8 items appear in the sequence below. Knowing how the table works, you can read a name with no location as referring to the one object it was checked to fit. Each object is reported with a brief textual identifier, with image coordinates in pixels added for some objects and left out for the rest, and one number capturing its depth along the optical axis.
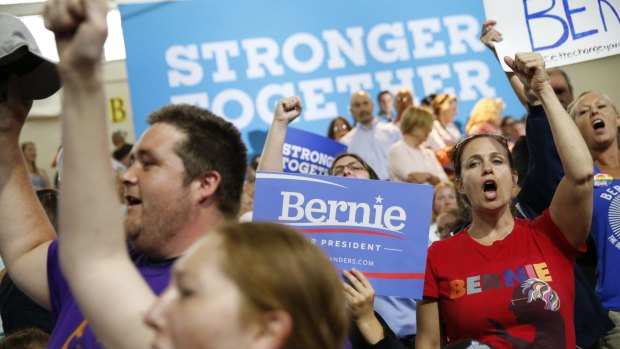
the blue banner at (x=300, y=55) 11.16
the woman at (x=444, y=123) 9.38
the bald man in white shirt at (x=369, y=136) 8.89
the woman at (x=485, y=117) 9.51
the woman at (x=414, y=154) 7.67
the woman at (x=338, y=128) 9.30
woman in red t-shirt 3.01
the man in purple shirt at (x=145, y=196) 2.08
